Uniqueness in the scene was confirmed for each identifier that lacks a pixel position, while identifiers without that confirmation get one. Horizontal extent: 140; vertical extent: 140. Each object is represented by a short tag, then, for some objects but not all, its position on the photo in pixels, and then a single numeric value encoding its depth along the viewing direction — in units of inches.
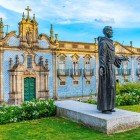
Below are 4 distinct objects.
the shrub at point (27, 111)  271.1
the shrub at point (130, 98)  383.0
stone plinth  210.9
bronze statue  228.2
